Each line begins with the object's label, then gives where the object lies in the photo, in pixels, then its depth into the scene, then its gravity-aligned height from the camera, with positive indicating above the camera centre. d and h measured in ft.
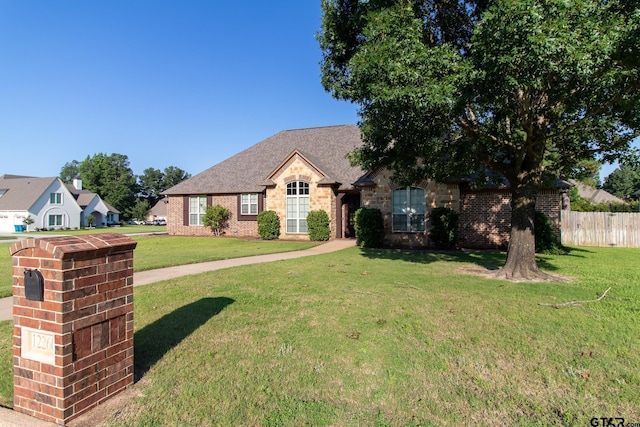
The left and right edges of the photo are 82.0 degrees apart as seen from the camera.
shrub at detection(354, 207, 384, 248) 53.72 -2.10
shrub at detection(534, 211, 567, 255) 46.29 -3.14
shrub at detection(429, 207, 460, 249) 50.08 -2.07
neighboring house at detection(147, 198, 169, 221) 264.93 +1.94
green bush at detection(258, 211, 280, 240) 66.23 -2.05
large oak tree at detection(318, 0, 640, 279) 18.65 +7.74
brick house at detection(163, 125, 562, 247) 52.90 +2.88
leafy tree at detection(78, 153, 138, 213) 239.09 +23.71
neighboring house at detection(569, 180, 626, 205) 181.07 +7.94
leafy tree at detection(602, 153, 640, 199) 248.11 +19.19
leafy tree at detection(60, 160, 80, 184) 345.72 +42.57
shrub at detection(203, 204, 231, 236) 73.97 -0.78
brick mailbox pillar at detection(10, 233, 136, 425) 9.73 -3.07
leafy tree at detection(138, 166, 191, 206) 304.15 +25.59
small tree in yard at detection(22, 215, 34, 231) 139.33 -1.98
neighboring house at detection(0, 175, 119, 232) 142.20 +4.62
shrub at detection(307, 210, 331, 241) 62.54 -2.19
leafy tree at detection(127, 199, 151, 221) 242.17 +2.50
